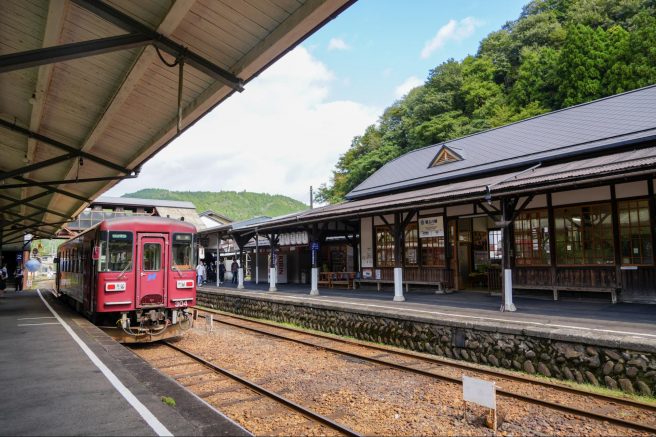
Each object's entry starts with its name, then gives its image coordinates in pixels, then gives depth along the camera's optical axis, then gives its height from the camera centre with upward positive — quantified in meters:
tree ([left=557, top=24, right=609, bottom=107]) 26.53 +11.86
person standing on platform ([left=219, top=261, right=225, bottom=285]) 28.34 -0.66
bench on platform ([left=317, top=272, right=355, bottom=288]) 17.66 -0.89
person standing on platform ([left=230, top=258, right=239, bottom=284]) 23.69 -0.65
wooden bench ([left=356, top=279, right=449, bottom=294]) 13.66 -0.89
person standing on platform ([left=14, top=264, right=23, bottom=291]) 26.72 -0.87
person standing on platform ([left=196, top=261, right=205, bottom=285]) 22.75 -0.69
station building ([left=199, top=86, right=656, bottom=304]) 9.70 +1.24
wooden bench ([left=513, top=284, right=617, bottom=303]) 9.91 -0.86
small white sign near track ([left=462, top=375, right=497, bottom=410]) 4.66 -1.49
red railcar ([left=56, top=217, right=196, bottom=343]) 8.48 -0.28
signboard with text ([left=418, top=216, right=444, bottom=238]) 14.06 +0.98
